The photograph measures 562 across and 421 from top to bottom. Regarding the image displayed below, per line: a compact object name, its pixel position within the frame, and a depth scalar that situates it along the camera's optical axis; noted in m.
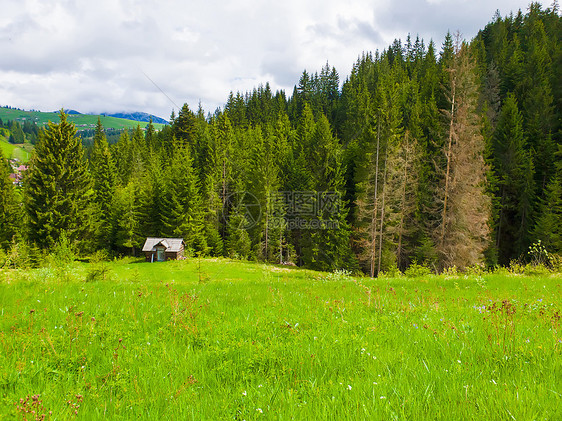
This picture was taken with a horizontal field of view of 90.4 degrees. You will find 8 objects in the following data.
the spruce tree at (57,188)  37.50
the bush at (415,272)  16.70
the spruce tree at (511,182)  40.97
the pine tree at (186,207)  48.72
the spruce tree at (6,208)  44.62
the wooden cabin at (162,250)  45.91
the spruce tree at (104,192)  53.78
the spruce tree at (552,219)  34.44
